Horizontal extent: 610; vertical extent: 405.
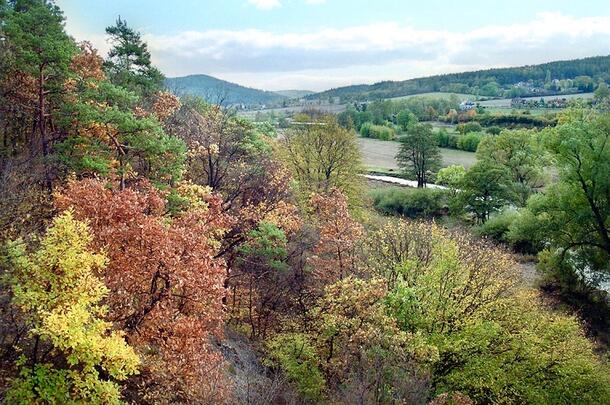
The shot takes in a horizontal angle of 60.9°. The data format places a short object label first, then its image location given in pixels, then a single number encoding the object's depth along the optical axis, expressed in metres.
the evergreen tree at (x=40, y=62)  19.79
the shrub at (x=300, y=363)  18.11
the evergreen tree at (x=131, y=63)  35.25
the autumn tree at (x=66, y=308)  11.59
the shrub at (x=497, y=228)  44.28
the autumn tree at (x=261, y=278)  22.19
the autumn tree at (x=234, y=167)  25.95
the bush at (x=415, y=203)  56.95
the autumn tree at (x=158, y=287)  14.41
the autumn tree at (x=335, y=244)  22.56
